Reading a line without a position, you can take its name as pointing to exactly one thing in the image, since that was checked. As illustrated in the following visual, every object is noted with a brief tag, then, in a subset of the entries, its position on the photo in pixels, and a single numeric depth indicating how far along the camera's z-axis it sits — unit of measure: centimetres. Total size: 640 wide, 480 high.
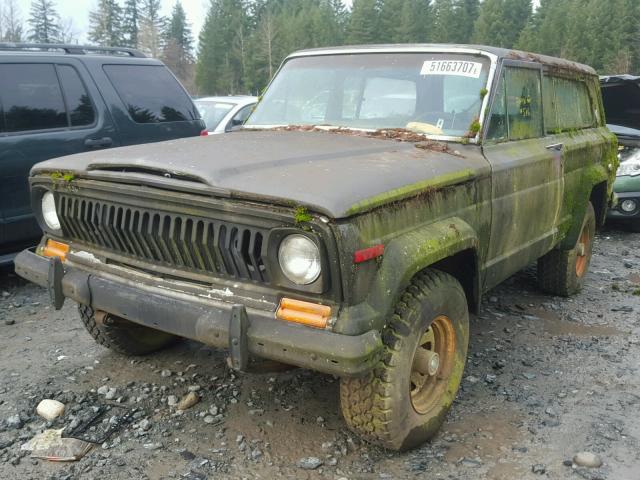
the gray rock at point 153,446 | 303
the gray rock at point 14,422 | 319
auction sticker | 374
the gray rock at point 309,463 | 290
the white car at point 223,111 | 860
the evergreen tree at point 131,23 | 6900
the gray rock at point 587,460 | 295
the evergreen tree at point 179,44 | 7188
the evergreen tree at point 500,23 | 5794
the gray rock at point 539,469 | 289
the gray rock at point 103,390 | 354
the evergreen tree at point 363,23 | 6141
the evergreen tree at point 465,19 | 6182
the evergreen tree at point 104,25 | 6636
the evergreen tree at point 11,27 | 5722
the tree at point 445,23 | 6118
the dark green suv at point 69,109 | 503
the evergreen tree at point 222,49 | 6569
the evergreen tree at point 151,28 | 6769
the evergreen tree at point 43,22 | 6874
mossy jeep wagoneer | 246
